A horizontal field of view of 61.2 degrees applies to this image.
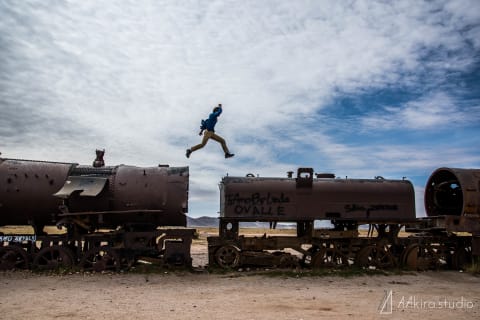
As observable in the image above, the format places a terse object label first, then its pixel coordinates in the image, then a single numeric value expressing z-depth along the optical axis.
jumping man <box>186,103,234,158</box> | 14.59
